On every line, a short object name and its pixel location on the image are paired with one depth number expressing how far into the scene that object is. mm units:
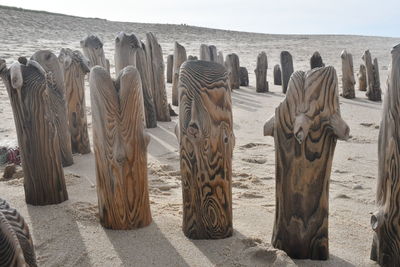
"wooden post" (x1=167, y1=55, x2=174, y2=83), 11875
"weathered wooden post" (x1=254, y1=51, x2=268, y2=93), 10798
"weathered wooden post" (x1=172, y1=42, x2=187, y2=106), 8602
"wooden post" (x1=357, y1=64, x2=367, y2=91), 11102
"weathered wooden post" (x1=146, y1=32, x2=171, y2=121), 7602
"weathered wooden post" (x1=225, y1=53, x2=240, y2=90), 10938
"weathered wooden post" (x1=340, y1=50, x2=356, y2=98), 9891
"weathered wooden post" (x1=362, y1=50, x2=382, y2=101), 9586
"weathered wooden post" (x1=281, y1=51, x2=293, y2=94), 10578
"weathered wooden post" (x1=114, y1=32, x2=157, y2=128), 6566
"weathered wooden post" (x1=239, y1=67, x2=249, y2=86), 11987
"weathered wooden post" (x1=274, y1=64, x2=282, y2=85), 12344
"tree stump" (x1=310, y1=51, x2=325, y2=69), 6586
